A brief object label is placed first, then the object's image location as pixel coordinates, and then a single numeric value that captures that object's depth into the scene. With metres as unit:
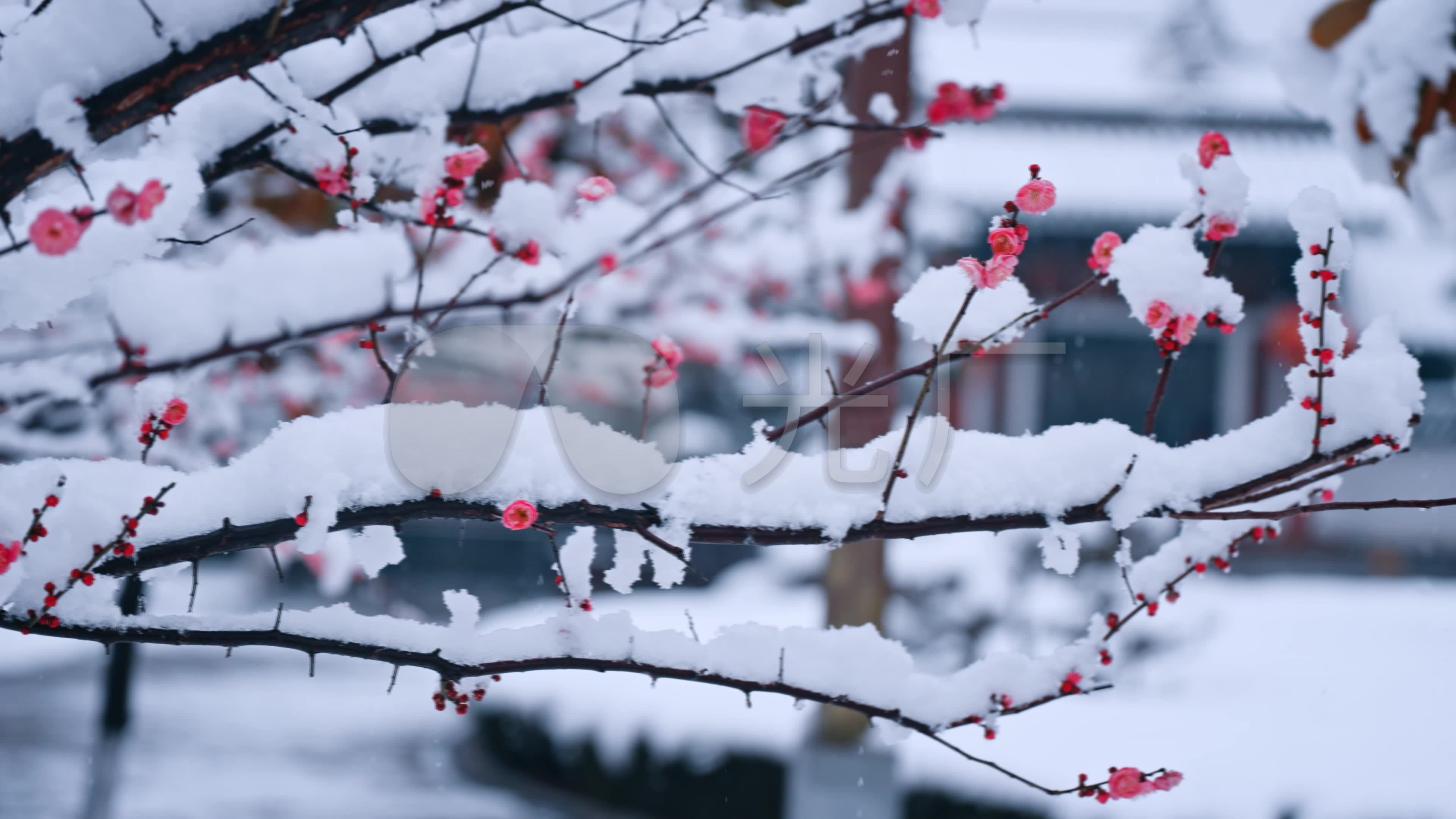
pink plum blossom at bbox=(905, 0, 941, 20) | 3.36
